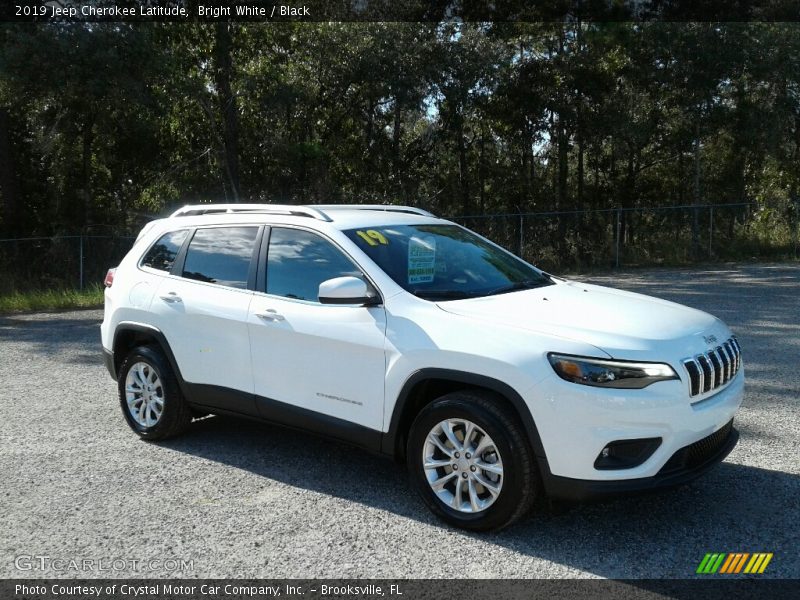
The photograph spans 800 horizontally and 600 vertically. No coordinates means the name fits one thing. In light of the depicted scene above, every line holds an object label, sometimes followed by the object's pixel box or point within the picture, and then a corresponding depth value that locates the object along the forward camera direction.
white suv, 3.95
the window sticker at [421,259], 4.95
